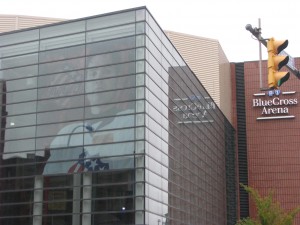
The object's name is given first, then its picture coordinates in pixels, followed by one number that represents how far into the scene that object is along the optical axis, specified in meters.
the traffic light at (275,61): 11.76
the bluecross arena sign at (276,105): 57.75
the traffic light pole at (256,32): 12.05
